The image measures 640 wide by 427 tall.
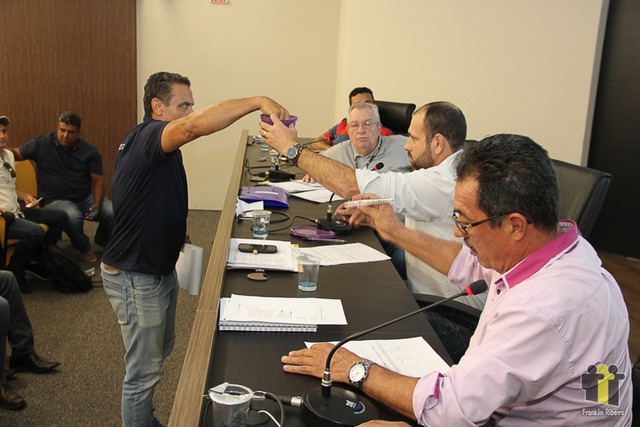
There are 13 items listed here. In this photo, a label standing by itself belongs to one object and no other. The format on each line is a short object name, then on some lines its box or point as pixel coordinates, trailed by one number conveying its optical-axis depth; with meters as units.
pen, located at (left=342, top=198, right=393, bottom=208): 2.67
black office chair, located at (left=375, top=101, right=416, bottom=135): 5.07
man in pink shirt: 1.31
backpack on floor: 4.45
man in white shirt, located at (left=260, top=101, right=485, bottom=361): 2.50
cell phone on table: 2.51
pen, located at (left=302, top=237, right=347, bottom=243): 2.80
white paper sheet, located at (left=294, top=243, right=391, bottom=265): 2.55
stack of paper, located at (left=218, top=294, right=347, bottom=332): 1.86
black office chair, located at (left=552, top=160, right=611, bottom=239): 2.49
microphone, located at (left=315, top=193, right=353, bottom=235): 2.92
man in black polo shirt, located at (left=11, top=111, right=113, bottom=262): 5.09
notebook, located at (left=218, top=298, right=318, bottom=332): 1.86
